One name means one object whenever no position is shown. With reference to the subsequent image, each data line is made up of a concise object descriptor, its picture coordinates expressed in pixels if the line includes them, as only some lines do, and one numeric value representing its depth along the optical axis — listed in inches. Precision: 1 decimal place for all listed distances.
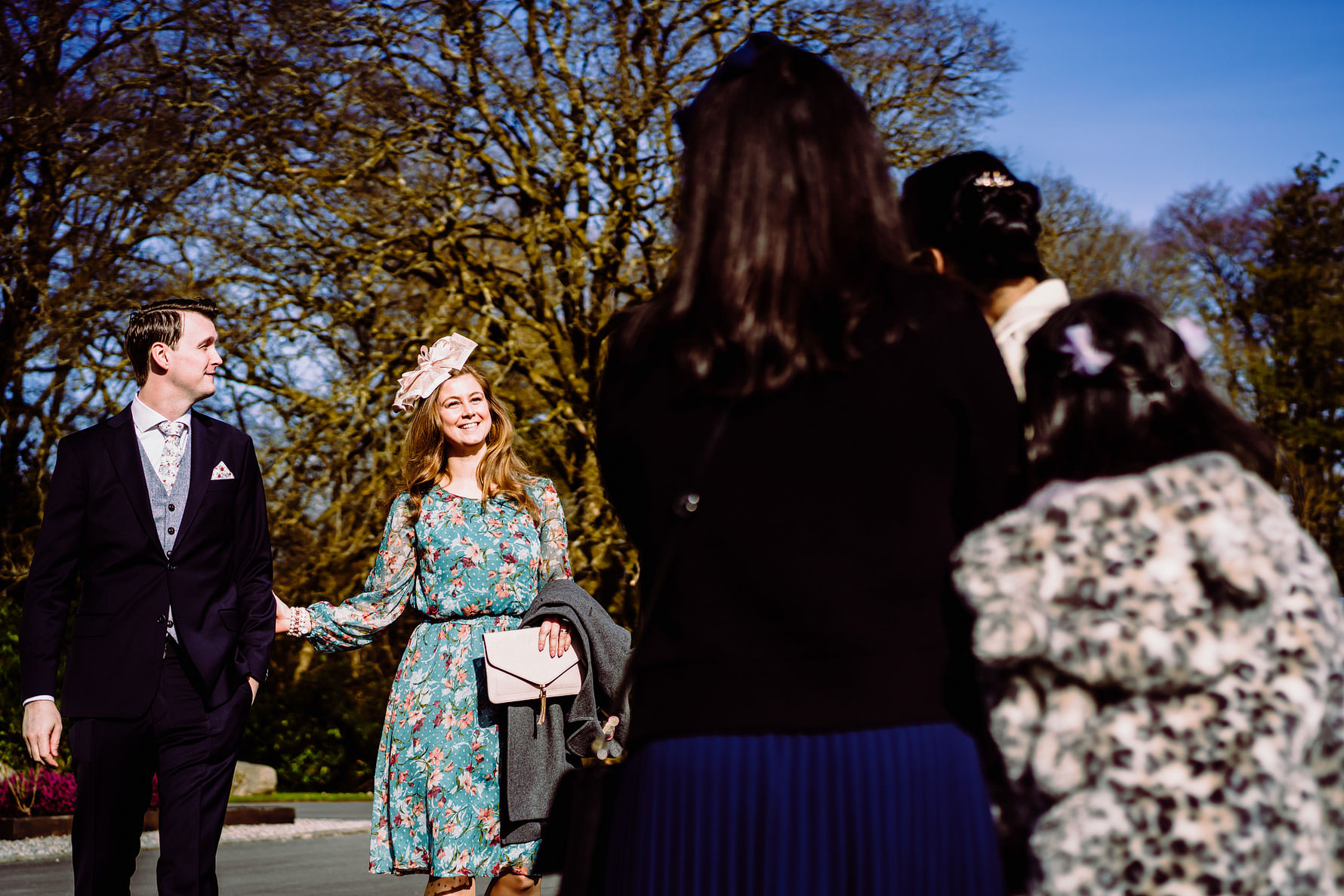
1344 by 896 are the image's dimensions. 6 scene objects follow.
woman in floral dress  195.3
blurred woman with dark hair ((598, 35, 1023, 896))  71.4
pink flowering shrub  443.2
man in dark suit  175.6
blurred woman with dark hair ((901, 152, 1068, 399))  101.8
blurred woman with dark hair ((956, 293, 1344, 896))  76.9
